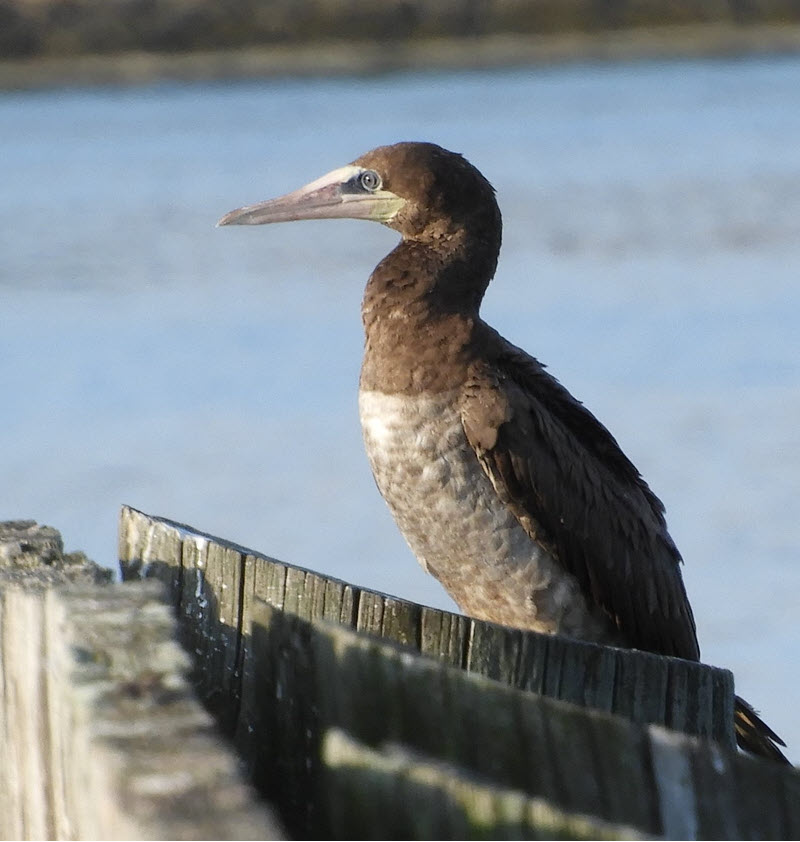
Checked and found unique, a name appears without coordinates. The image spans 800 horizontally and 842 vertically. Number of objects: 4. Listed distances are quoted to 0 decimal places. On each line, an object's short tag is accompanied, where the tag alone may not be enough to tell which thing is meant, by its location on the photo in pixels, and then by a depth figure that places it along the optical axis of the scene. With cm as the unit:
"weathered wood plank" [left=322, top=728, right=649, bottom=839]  705
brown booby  1169
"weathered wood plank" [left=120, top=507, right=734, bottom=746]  1128
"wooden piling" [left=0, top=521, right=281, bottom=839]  691
